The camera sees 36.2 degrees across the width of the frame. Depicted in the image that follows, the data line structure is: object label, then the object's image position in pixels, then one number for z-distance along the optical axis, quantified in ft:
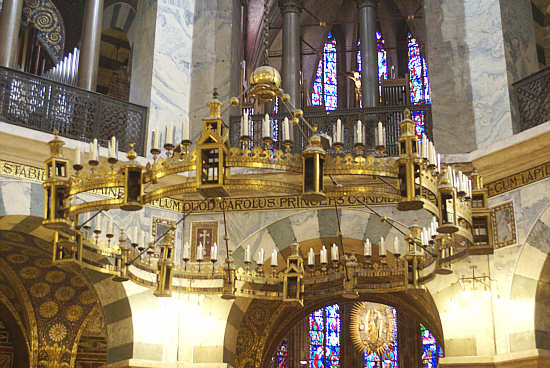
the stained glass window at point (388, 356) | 53.62
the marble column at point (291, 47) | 37.52
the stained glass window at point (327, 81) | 52.65
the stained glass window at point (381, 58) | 51.59
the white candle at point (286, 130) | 18.76
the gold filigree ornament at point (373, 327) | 53.83
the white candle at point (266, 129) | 19.13
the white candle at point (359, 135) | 19.34
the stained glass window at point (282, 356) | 53.52
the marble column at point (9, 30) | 30.76
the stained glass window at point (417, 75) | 50.60
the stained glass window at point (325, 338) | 54.54
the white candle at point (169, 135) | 19.47
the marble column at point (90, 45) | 32.55
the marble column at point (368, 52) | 36.42
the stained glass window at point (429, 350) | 52.39
